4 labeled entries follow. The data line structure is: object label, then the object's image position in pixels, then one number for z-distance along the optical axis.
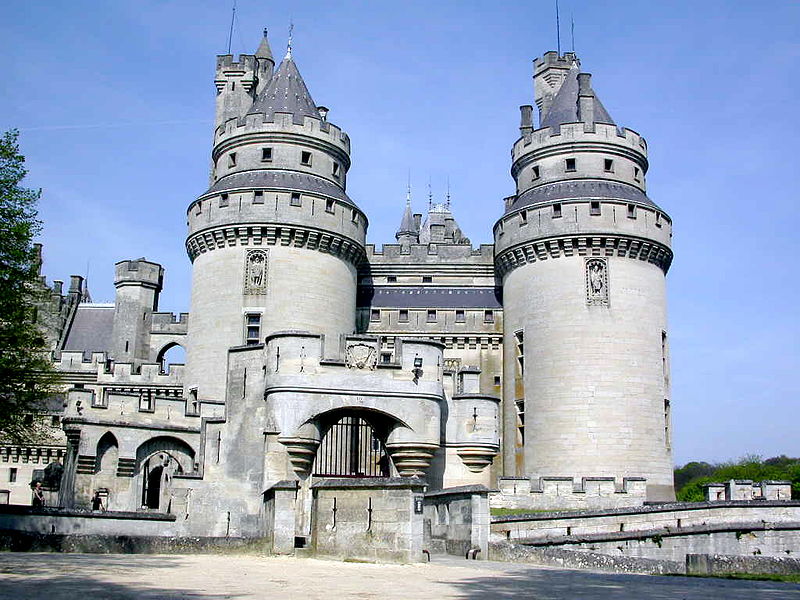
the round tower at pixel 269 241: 36.94
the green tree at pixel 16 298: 23.25
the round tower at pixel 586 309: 36.25
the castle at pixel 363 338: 26.45
